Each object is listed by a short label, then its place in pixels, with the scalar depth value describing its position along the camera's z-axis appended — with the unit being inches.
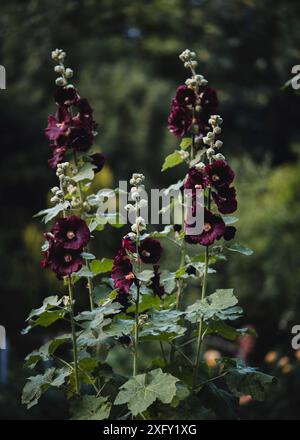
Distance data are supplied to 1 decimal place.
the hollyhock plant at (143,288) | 189.4
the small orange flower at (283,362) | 280.6
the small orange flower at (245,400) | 258.3
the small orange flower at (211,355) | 320.3
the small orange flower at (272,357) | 297.5
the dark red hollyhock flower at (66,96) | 200.9
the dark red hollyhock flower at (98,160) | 202.2
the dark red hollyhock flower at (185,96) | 199.3
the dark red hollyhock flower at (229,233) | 192.1
